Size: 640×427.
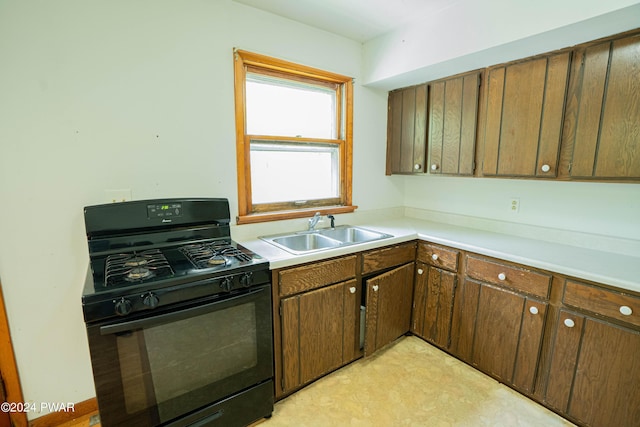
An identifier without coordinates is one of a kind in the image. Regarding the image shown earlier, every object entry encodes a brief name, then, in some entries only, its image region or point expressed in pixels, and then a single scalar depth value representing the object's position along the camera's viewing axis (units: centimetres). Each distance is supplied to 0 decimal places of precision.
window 210
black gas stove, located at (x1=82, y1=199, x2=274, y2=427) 120
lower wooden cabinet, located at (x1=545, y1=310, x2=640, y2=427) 142
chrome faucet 233
